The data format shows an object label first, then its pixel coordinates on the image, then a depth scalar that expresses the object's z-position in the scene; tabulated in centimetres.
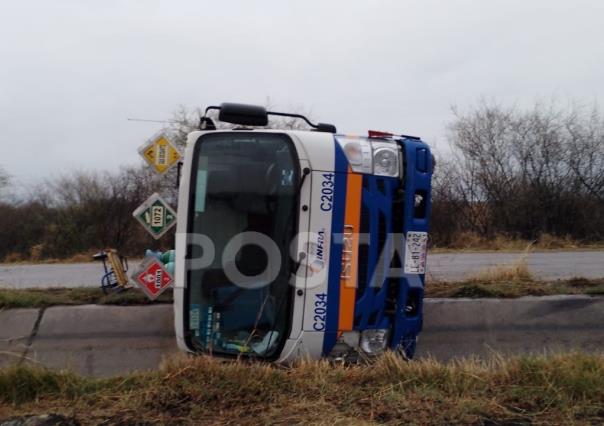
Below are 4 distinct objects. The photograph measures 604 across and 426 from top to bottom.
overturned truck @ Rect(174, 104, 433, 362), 509
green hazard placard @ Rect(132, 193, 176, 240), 785
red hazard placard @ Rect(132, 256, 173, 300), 706
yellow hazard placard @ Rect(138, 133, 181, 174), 803
